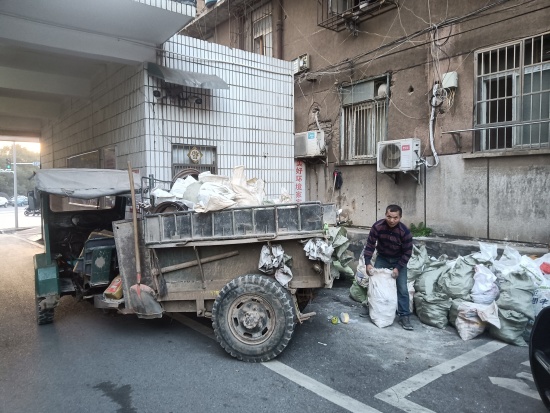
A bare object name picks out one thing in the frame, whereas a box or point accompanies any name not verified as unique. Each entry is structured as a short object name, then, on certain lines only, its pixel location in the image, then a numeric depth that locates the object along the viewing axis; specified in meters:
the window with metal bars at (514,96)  6.70
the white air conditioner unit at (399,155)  8.01
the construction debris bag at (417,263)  5.57
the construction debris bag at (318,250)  3.98
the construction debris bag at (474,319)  4.42
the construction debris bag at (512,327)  4.33
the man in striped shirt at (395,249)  4.90
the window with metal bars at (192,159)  7.88
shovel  4.18
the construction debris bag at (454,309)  4.80
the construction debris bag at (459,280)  4.84
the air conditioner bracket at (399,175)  8.31
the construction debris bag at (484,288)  4.68
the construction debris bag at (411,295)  5.33
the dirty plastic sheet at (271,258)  4.00
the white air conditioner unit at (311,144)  10.26
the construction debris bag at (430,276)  5.17
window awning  7.13
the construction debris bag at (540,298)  4.46
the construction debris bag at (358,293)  5.86
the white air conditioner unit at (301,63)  10.95
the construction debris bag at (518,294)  4.37
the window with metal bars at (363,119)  9.34
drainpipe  12.04
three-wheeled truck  3.97
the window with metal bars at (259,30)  12.69
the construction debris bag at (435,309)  4.90
